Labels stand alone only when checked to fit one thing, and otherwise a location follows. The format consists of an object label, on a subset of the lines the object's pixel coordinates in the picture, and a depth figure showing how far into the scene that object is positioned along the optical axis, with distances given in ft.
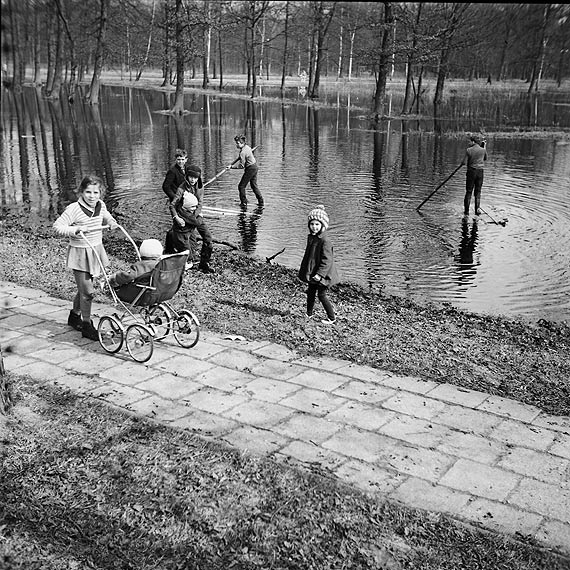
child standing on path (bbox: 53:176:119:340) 24.12
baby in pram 23.61
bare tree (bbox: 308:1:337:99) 181.27
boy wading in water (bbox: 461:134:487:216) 51.90
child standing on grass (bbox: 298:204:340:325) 27.68
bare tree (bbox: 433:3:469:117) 129.29
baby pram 23.20
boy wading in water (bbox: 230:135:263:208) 53.67
